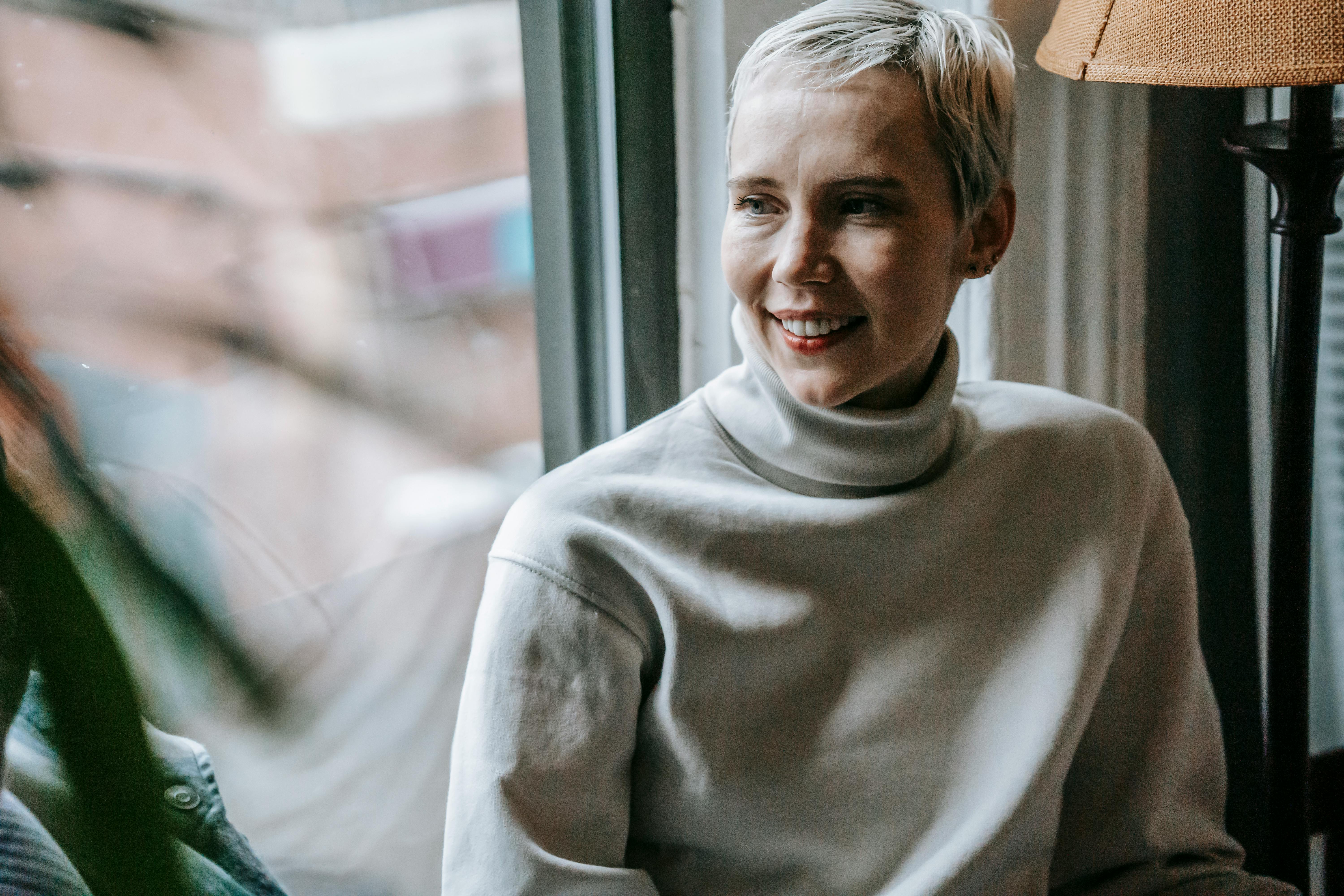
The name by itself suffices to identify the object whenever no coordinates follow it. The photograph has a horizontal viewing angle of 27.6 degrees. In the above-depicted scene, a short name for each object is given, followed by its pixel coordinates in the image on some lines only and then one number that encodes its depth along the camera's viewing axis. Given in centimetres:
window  157
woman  157
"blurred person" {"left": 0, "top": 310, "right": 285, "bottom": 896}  148
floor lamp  157
